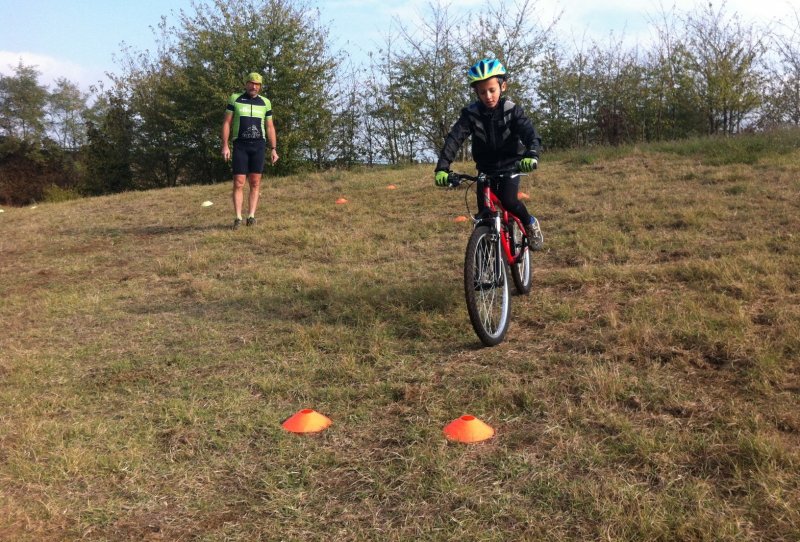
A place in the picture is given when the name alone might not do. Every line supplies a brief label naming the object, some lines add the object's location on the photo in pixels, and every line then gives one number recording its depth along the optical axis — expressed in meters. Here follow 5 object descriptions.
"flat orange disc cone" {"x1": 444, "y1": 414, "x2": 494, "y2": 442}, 2.85
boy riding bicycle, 4.25
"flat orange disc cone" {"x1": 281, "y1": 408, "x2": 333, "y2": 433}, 3.06
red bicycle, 3.84
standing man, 8.06
